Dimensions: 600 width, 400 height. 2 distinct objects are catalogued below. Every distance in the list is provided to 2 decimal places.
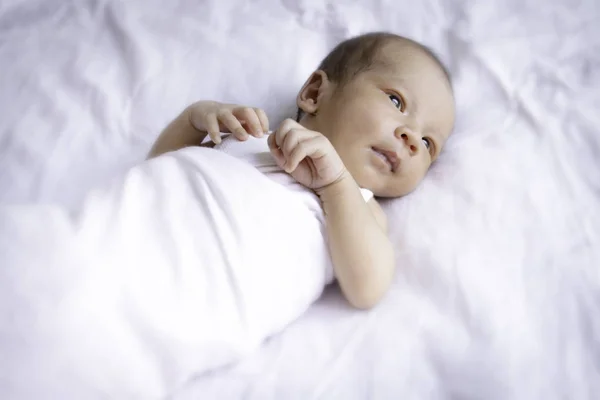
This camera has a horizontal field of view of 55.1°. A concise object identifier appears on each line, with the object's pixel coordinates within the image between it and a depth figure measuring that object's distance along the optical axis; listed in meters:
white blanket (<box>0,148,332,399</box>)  0.60
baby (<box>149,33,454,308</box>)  0.80
